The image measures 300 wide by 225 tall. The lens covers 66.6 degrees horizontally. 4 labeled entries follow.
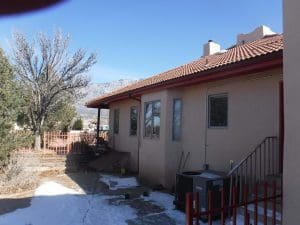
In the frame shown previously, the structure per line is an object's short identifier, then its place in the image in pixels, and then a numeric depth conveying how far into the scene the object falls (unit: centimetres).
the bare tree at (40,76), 1241
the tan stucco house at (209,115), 499
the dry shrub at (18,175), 669
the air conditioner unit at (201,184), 462
